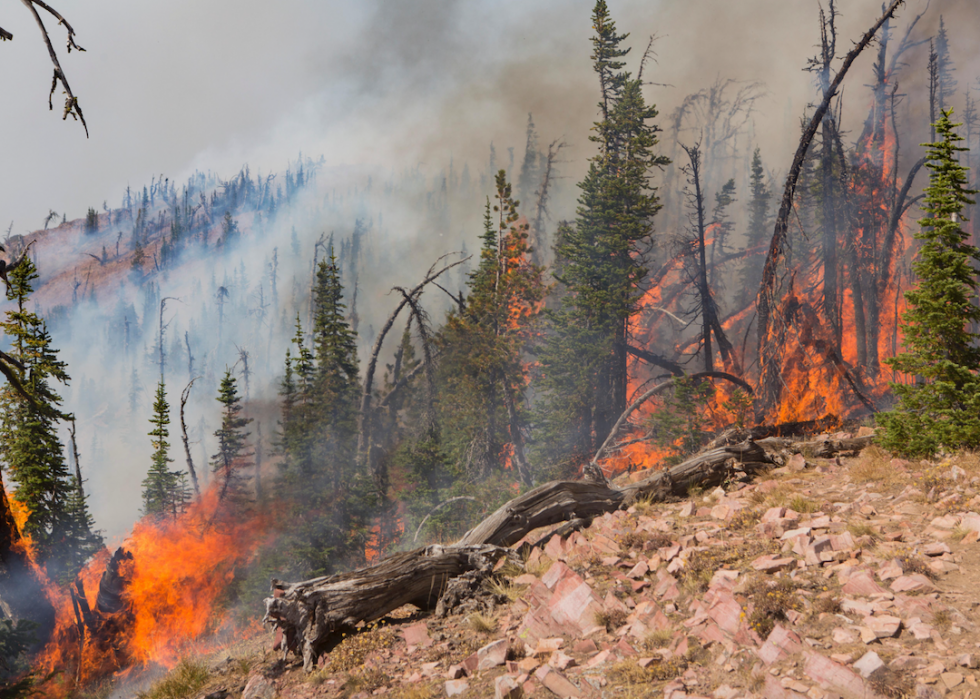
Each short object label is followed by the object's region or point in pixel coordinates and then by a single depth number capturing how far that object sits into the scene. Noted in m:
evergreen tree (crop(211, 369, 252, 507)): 43.00
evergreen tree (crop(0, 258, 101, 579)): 26.73
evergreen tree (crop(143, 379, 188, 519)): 41.41
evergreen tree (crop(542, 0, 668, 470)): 31.61
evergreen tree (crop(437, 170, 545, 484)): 32.22
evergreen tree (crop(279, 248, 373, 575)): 33.66
